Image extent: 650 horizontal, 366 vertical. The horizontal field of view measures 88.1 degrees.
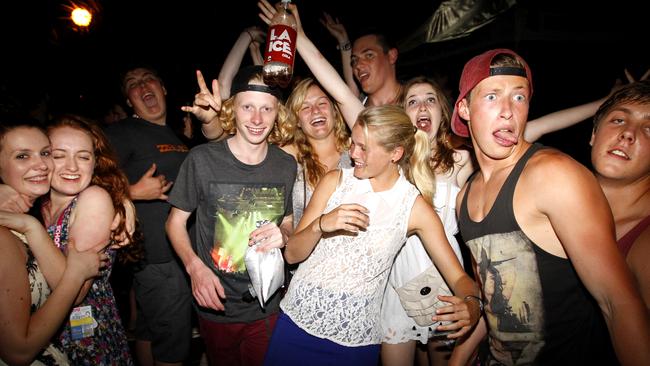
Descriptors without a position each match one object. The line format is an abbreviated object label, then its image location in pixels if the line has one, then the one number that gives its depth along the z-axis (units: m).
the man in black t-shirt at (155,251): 3.32
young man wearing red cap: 1.42
